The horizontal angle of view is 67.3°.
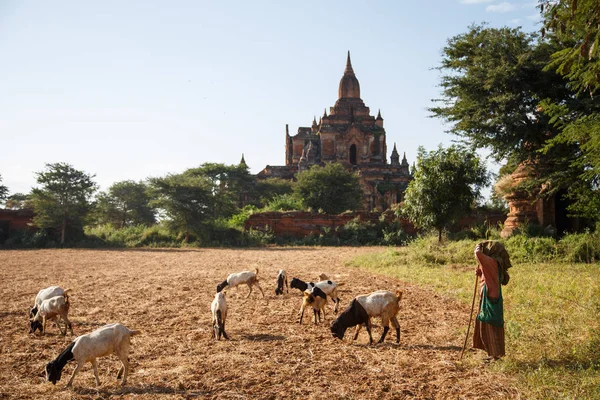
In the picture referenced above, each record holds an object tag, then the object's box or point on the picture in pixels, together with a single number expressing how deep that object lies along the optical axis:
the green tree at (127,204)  47.97
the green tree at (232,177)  47.56
